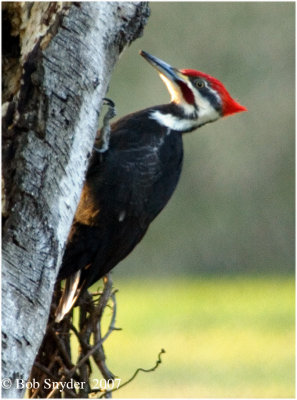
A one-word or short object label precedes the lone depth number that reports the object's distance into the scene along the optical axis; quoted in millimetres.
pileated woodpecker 6988
